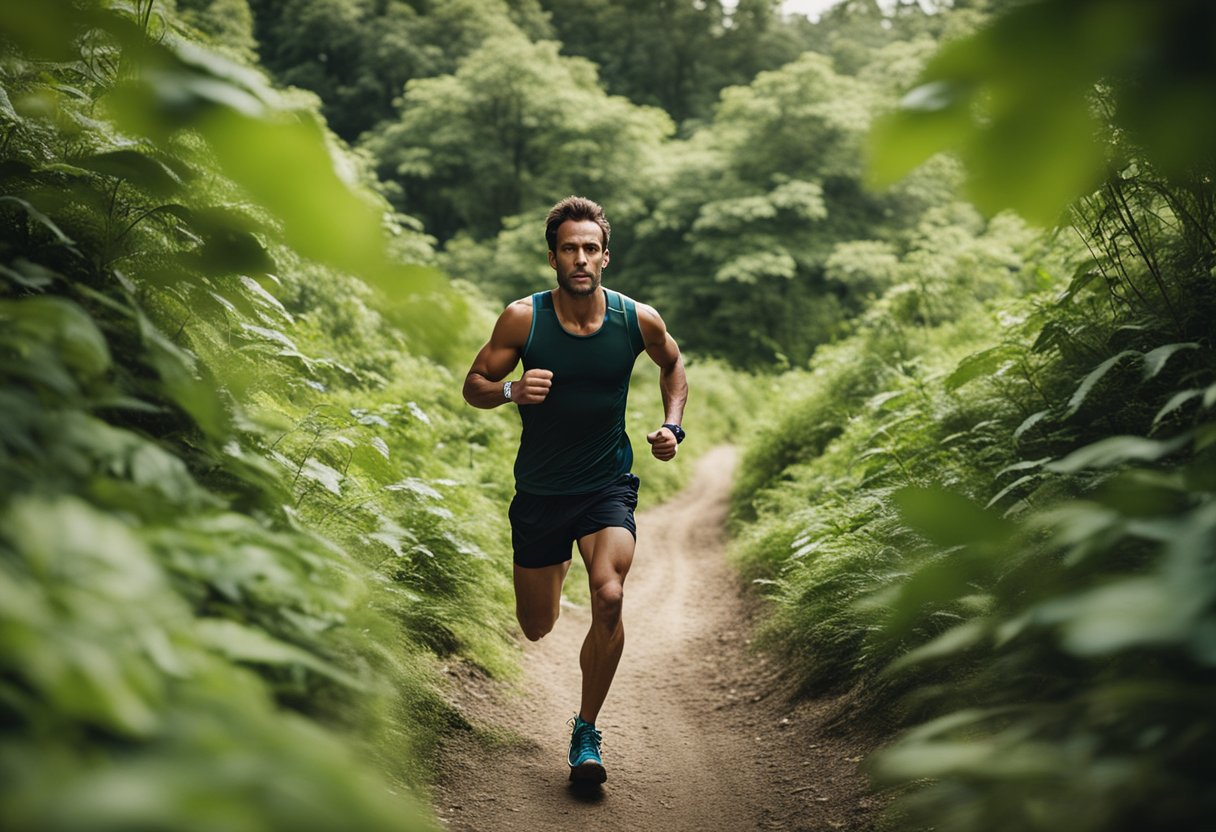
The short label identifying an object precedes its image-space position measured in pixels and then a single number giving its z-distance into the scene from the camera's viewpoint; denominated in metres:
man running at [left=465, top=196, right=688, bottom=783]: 3.75
